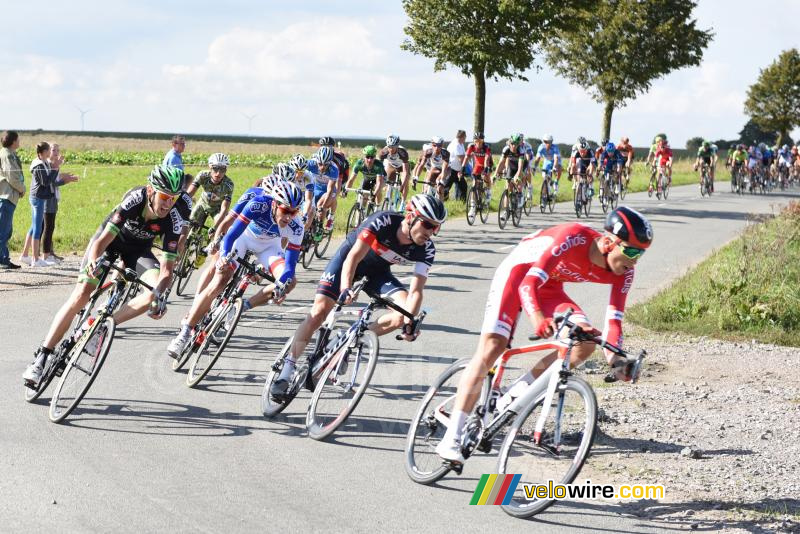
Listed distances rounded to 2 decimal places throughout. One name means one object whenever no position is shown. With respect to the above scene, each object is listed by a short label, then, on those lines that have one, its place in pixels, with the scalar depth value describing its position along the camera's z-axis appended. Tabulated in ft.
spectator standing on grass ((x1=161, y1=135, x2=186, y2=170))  60.95
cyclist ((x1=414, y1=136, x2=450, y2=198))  75.87
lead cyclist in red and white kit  20.36
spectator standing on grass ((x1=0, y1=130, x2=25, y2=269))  51.93
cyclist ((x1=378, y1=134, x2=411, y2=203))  68.64
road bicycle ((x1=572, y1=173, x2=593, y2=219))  91.50
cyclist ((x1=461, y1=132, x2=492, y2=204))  81.82
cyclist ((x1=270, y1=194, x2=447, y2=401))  25.80
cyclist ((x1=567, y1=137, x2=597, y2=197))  90.43
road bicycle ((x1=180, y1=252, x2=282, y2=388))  29.99
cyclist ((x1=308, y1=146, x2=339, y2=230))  56.54
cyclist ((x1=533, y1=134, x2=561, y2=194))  92.12
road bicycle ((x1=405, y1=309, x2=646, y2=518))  19.88
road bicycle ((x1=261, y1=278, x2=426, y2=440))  25.09
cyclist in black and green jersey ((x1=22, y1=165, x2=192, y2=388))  27.20
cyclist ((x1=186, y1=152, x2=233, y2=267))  47.67
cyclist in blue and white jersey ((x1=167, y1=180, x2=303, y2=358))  31.04
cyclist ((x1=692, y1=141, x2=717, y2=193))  124.58
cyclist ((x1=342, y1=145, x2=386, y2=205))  64.80
